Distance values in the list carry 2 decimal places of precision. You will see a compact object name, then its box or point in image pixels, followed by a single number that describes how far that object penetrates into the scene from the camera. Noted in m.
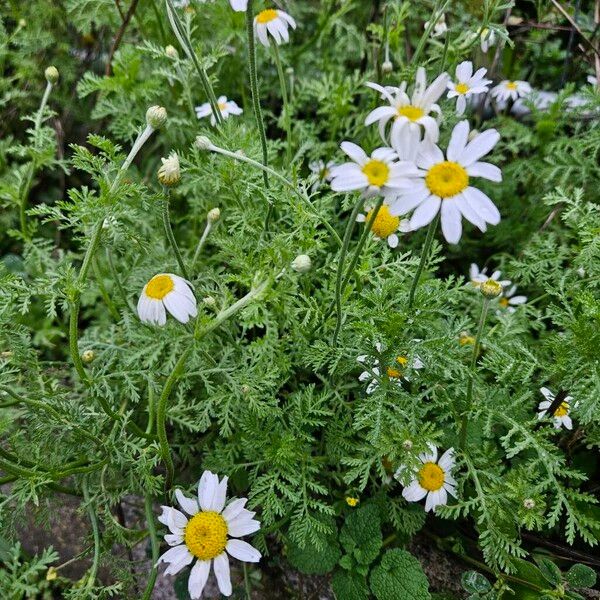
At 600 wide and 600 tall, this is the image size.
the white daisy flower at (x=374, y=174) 0.17
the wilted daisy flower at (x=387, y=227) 0.25
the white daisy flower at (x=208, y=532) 0.21
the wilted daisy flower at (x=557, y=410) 0.24
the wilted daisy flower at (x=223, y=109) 0.32
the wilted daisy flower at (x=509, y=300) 0.30
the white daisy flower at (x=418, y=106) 0.18
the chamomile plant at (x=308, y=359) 0.21
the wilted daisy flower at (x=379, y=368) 0.22
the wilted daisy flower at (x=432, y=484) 0.24
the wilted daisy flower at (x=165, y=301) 0.20
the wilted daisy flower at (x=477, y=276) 0.29
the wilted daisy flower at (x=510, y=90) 0.34
